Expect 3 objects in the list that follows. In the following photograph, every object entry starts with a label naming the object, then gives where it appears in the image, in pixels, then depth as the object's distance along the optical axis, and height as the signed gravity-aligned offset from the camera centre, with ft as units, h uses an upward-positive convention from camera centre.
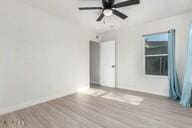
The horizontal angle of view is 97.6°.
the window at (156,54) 9.03 +0.86
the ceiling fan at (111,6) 5.50 +3.89
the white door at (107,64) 11.93 -0.28
